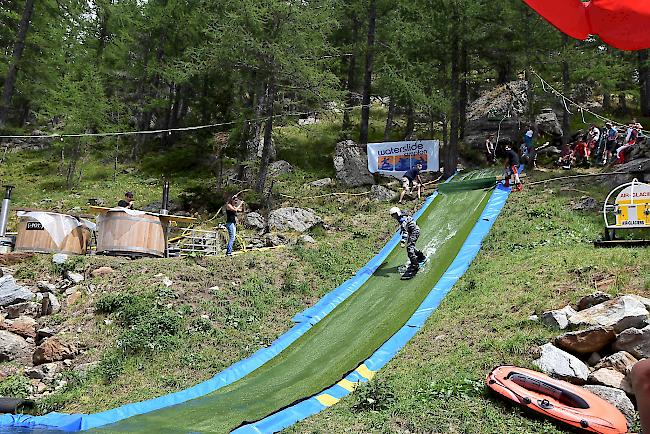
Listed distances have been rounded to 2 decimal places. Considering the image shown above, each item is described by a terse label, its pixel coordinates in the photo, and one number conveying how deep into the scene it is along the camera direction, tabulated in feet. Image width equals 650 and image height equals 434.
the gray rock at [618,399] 20.72
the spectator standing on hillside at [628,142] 61.16
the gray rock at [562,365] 23.41
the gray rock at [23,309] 34.50
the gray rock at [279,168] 85.51
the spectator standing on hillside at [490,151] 80.23
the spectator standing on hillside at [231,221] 47.65
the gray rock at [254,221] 60.90
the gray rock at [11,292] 34.96
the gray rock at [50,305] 35.29
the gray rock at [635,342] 23.59
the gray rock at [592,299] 28.07
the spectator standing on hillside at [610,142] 63.52
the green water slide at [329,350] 25.08
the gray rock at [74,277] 38.37
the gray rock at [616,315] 24.73
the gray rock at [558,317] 27.20
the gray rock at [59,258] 39.63
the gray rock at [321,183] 80.29
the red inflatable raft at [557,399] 19.57
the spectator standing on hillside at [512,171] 60.59
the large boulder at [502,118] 88.17
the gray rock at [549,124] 86.28
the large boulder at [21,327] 32.98
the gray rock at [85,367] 30.68
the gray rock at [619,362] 22.91
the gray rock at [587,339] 24.73
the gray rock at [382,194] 68.28
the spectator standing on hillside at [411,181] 65.00
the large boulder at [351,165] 78.07
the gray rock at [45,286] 37.27
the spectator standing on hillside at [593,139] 66.59
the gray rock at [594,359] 24.72
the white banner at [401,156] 74.84
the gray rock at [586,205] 51.29
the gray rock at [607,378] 22.24
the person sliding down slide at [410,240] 43.75
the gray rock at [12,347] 31.14
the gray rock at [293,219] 59.36
